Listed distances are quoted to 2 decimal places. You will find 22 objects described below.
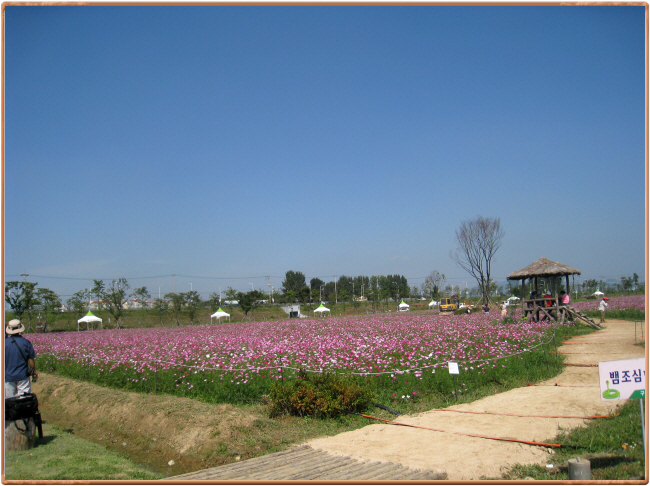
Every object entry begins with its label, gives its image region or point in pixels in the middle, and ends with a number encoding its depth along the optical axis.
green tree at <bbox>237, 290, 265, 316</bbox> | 49.31
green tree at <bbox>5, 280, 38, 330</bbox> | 34.50
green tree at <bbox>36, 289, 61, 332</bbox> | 36.84
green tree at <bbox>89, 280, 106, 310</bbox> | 42.59
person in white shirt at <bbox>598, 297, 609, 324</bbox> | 21.18
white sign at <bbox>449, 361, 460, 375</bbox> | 8.08
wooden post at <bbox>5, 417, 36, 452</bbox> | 6.77
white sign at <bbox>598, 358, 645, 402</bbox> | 4.75
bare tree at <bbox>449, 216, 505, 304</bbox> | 44.25
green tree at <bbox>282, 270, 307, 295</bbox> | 101.68
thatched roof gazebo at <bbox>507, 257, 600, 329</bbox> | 20.42
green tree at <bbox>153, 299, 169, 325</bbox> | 46.56
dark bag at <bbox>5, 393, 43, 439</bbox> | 6.81
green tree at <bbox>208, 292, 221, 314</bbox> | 55.66
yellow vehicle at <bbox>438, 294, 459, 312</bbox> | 42.21
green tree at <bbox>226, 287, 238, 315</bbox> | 54.97
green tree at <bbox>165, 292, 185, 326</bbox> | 47.00
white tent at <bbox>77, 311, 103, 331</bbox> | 36.35
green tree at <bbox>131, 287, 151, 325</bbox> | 47.88
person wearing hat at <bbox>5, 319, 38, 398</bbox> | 7.10
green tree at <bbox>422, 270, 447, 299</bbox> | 65.81
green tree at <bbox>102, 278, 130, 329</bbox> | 42.25
